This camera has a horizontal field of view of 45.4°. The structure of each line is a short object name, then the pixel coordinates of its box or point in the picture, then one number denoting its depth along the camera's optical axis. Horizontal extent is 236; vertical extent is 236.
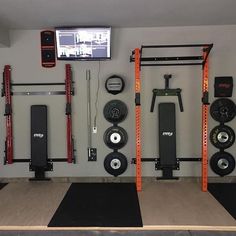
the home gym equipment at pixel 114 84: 3.79
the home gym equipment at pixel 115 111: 3.84
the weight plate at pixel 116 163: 3.90
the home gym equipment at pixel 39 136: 3.89
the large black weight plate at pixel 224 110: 3.82
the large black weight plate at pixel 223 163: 3.85
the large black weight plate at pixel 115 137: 3.89
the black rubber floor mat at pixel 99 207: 2.70
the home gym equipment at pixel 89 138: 3.94
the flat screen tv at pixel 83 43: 3.61
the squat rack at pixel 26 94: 3.87
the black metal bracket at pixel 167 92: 3.81
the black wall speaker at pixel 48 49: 3.84
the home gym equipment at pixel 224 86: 3.82
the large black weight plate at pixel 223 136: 3.85
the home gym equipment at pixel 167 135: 3.80
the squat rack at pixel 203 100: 3.46
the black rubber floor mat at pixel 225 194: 3.04
